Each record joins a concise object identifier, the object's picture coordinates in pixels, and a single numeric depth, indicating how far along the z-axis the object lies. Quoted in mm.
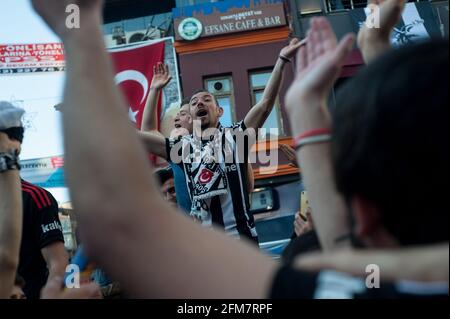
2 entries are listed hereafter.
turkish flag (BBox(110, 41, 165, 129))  11523
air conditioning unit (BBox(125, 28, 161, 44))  15438
